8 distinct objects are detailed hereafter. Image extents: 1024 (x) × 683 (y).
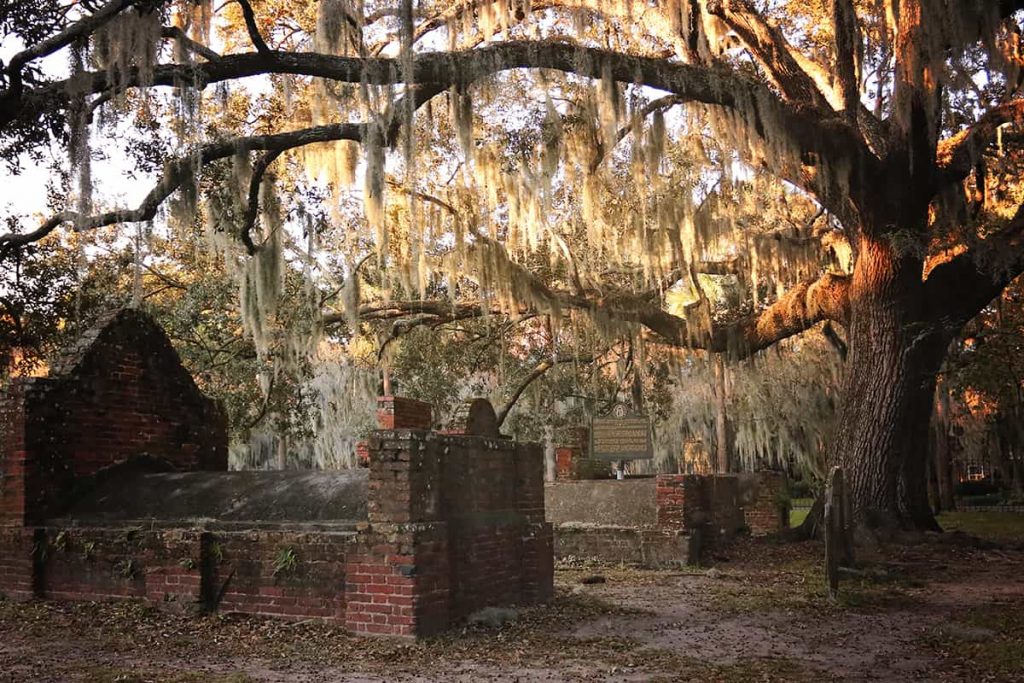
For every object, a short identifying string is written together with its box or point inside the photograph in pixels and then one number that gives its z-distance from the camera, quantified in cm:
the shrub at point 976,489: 3853
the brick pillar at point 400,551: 768
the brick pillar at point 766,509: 1698
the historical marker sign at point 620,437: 1507
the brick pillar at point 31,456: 985
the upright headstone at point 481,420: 988
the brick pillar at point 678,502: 1348
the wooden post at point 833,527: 988
